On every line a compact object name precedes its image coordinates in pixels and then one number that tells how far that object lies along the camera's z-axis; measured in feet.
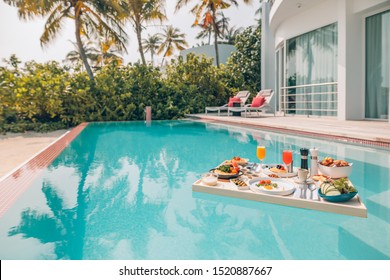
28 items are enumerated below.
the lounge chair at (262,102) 40.21
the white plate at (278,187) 9.24
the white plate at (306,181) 10.11
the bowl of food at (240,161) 12.98
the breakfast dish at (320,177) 10.31
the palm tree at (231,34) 108.47
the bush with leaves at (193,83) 51.62
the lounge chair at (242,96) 45.58
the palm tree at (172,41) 101.11
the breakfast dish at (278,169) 11.46
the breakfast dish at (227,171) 11.05
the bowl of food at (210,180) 10.60
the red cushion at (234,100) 45.11
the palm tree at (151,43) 115.02
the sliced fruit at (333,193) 8.38
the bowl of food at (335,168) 10.37
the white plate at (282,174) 11.10
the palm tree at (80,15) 45.47
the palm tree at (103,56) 103.38
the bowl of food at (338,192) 8.34
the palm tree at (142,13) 54.60
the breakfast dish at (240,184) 9.93
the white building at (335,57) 27.30
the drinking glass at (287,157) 11.21
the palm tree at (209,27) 67.70
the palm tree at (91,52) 103.91
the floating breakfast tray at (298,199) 8.20
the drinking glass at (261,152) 12.28
